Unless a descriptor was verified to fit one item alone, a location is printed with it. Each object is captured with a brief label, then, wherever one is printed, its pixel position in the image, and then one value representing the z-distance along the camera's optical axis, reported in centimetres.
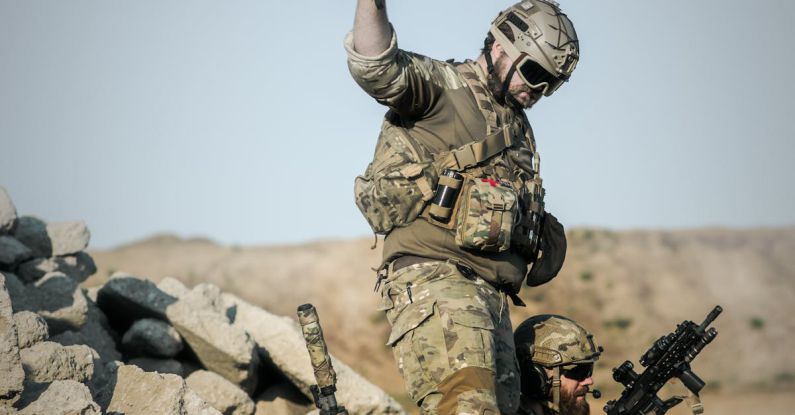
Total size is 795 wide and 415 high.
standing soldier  966
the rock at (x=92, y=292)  1714
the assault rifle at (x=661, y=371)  1200
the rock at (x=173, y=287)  1761
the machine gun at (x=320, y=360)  1126
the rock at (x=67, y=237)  1767
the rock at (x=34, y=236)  1734
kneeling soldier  1181
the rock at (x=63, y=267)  1647
